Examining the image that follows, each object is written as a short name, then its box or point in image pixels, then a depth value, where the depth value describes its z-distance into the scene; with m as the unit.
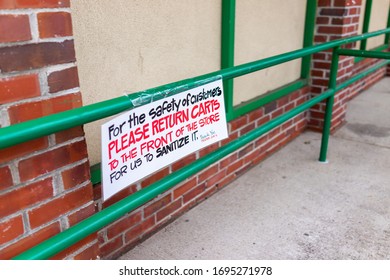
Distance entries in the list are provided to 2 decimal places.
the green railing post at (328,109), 2.86
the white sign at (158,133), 1.34
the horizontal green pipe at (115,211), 1.22
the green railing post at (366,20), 4.64
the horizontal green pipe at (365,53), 2.83
